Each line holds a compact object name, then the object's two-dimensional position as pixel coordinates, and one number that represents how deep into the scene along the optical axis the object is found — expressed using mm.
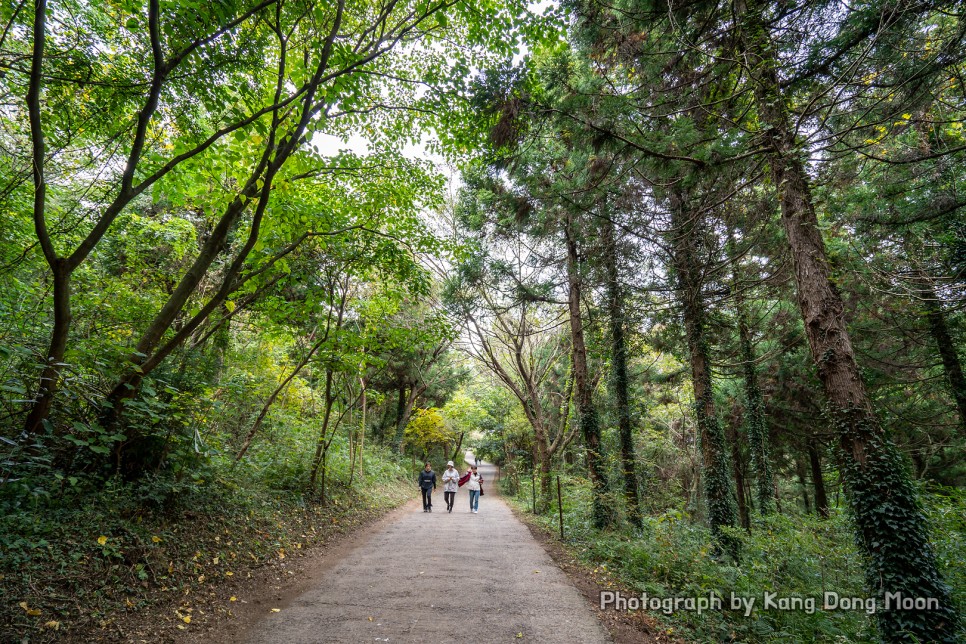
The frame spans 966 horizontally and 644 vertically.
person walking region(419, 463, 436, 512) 13766
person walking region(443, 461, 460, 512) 14907
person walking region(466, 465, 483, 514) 15109
